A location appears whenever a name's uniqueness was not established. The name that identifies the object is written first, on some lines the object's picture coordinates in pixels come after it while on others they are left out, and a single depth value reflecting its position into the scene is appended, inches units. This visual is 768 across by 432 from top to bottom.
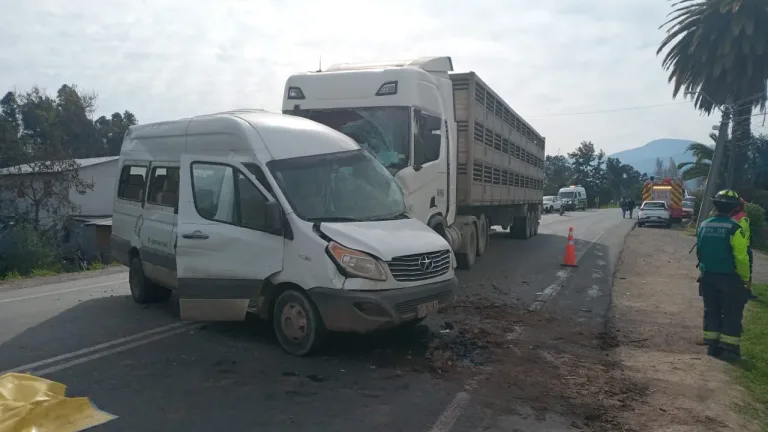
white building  1146.0
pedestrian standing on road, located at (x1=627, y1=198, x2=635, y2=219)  1775.3
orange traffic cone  542.0
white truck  374.9
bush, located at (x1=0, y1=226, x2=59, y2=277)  636.7
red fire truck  1537.9
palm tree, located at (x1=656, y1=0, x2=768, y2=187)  1140.5
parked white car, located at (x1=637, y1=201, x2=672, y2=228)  1334.9
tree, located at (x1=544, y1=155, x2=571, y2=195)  3339.1
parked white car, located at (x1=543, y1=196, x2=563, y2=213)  1982.0
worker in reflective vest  252.2
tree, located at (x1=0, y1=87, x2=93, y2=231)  868.6
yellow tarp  169.0
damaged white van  224.5
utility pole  1176.4
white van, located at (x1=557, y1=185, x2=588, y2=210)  2185.0
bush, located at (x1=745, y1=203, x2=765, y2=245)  943.0
